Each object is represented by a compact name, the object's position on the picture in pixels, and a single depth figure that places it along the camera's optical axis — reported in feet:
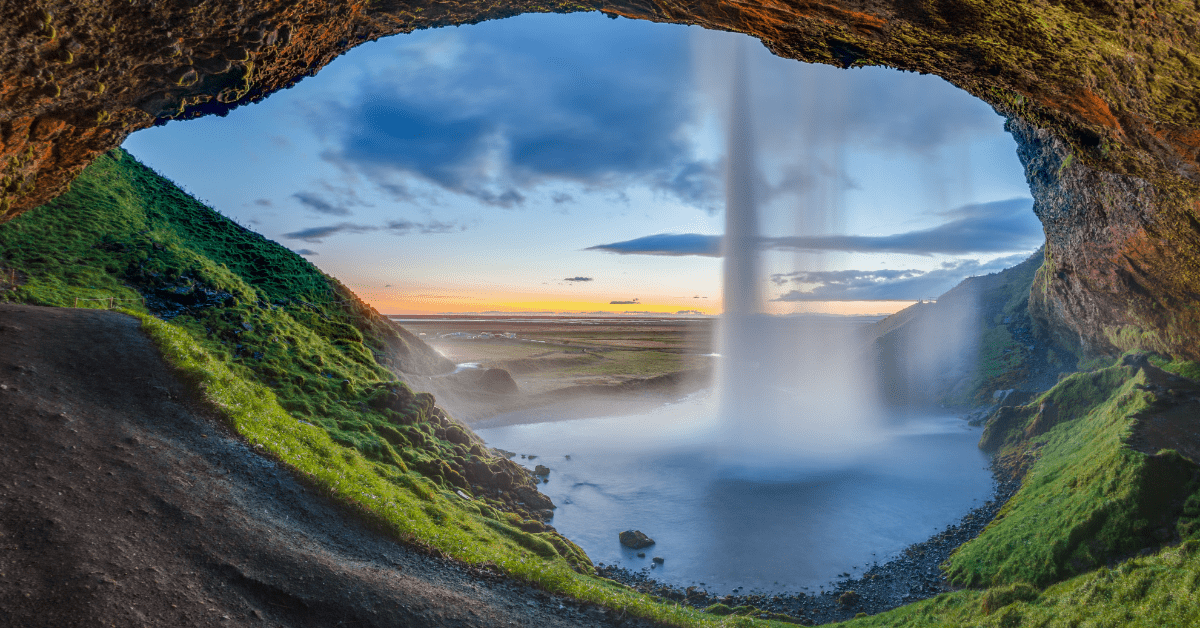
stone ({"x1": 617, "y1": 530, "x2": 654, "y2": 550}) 78.54
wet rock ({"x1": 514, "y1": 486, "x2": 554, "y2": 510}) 83.78
